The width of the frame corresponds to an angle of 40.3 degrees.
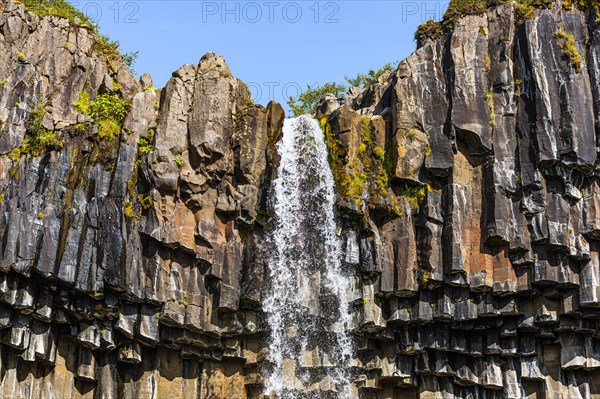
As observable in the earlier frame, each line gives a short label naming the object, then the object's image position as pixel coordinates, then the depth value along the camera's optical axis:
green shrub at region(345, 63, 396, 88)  40.89
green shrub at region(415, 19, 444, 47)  28.27
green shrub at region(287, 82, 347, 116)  42.84
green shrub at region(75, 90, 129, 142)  25.55
